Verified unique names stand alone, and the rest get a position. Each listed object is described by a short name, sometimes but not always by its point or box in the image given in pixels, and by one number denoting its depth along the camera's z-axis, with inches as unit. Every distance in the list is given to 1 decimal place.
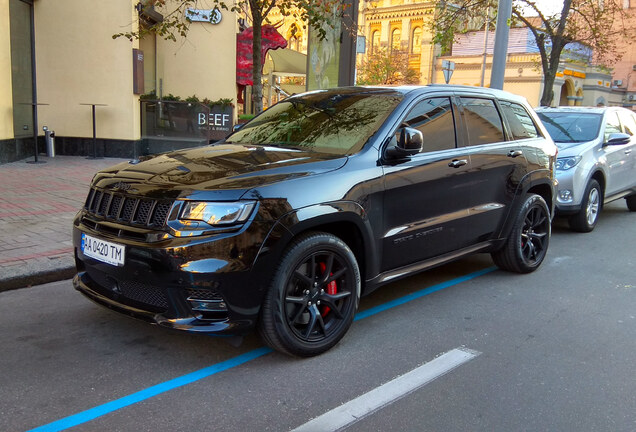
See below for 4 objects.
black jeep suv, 126.1
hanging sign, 670.5
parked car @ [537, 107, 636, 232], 300.5
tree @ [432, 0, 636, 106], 579.2
